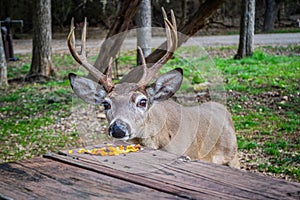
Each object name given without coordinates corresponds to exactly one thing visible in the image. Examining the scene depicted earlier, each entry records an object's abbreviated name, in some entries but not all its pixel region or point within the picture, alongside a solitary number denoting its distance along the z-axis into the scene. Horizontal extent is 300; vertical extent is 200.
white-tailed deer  3.68
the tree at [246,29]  13.05
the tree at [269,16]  22.05
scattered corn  3.02
